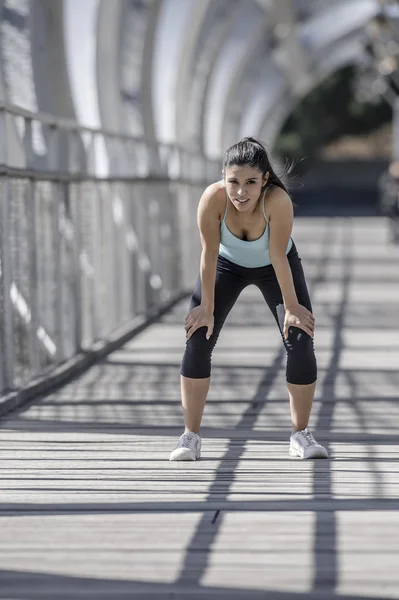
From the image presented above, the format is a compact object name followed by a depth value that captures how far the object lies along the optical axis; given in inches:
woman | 372.4
